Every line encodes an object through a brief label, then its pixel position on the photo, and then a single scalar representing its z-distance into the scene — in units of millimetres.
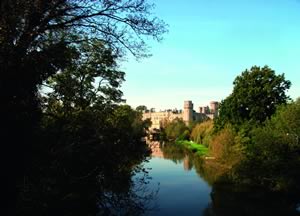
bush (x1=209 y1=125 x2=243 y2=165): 26393
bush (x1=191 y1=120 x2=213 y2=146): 47923
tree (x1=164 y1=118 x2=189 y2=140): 74133
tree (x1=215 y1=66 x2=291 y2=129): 29111
